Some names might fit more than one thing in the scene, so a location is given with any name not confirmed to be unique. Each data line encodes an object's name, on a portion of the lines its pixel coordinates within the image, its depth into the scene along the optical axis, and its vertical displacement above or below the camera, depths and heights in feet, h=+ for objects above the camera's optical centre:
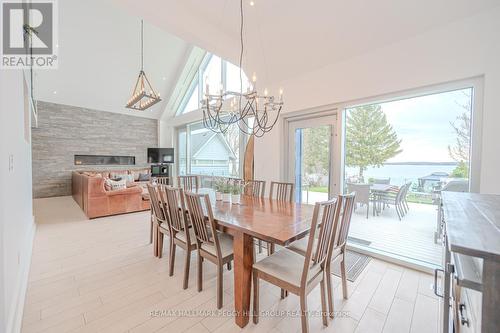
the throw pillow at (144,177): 23.93 -1.92
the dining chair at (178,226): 6.73 -2.23
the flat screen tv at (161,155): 25.63 +0.64
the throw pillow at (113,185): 15.23 -1.85
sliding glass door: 11.07 +0.32
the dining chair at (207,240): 5.84 -2.32
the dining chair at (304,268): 4.65 -2.63
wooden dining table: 5.08 -1.69
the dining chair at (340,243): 5.52 -2.32
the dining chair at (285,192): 9.31 -1.31
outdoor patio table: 10.85 -1.49
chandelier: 6.58 +2.04
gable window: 17.87 +7.70
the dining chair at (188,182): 12.42 -1.28
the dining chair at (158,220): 8.14 -2.44
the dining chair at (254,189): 10.32 -1.36
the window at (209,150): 17.35 +1.03
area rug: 7.80 -4.02
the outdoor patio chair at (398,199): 10.50 -1.85
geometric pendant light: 12.01 +3.70
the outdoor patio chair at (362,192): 11.15 -1.55
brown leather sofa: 14.33 -2.79
